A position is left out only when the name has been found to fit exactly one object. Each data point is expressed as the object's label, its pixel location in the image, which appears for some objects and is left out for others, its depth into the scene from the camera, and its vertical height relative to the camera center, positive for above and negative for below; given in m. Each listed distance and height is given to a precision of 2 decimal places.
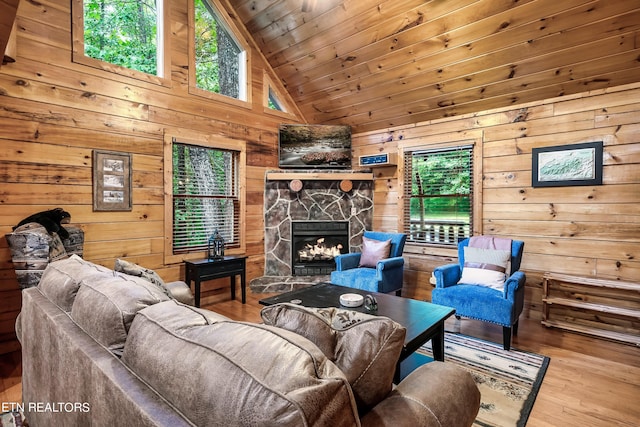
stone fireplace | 4.96 -0.08
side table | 3.91 -0.72
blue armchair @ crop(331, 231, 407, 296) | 3.90 -0.75
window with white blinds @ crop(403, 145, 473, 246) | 4.35 +0.21
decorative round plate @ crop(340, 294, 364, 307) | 2.54 -0.68
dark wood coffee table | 2.12 -0.74
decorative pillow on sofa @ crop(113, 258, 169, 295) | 2.03 -0.37
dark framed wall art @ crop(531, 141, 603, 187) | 3.42 +0.49
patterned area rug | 2.08 -1.24
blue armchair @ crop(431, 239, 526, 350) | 2.96 -0.80
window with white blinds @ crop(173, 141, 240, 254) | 4.18 +0.18
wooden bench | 3.15 -0.92
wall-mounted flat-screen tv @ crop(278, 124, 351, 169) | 5.07 +0.98
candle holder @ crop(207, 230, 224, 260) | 4.22 -0.47
